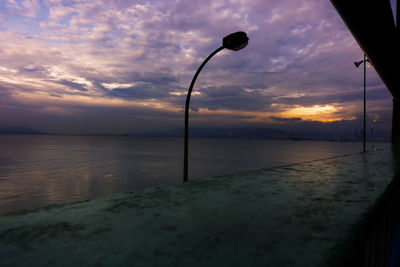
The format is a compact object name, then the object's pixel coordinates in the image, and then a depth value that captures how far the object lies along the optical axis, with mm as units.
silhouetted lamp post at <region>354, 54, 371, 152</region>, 23062
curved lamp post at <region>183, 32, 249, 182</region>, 7910
